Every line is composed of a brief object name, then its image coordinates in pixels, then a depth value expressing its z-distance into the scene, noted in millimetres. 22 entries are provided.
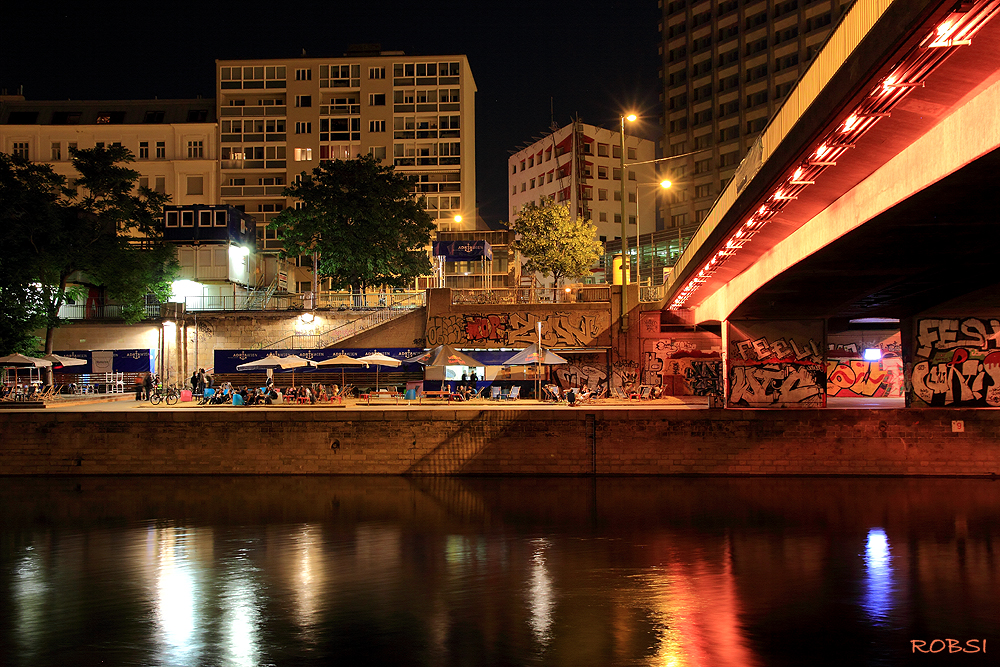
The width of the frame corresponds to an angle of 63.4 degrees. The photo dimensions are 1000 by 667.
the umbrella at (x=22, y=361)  35938
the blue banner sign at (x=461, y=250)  52069
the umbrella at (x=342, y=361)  34188
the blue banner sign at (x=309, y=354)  38812
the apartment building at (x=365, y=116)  86188
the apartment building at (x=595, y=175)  97812
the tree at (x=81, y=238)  42156
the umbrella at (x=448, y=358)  32406
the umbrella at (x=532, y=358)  33344
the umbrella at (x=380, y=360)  34688
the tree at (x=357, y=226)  51344
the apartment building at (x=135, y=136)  80438
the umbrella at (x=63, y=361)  39594
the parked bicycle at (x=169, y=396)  34781
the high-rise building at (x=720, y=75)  84562
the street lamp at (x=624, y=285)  37881
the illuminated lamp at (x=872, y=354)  39031
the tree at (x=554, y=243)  52688
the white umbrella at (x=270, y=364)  33969
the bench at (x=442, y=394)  34159
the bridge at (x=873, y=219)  8859
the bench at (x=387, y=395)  35875
